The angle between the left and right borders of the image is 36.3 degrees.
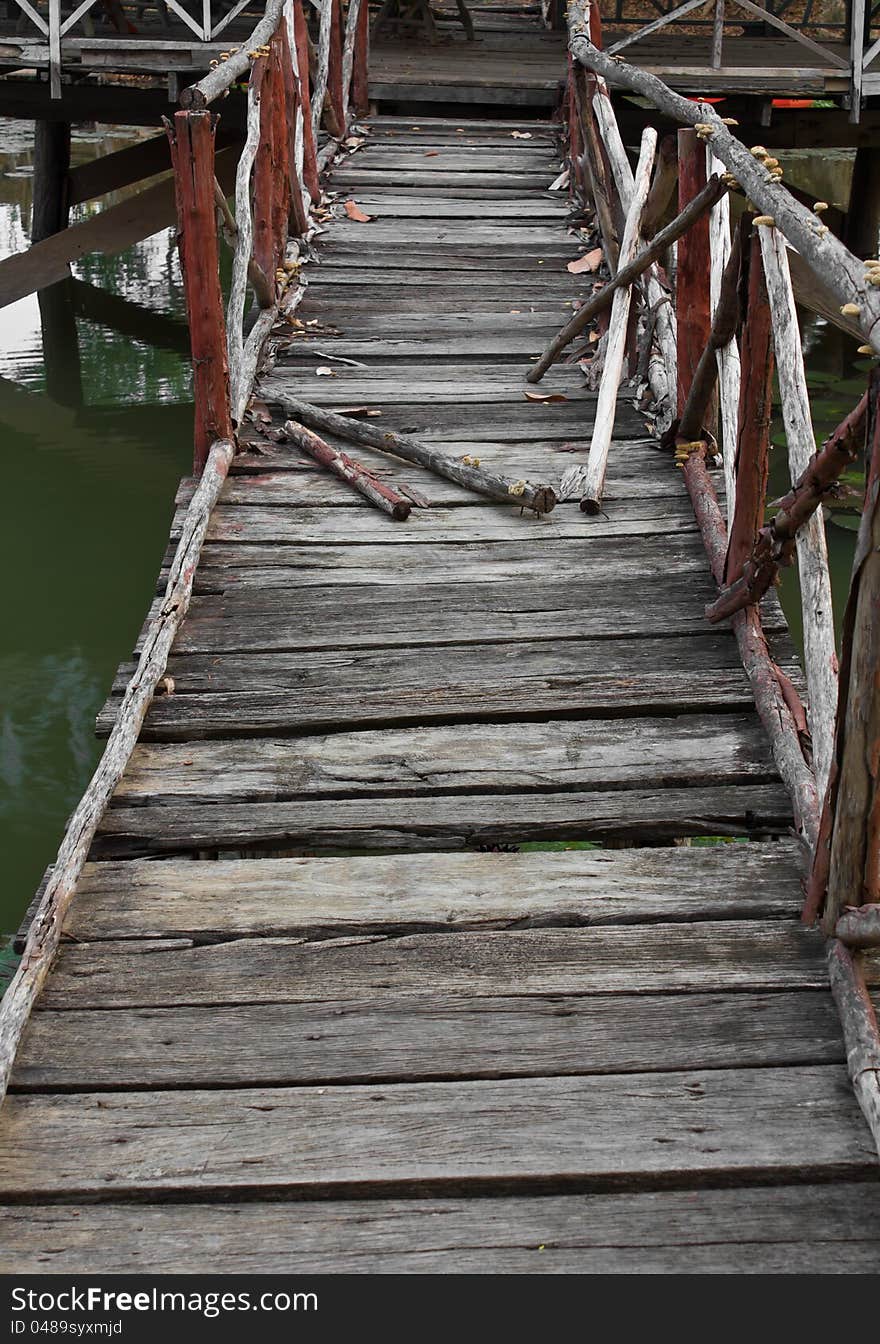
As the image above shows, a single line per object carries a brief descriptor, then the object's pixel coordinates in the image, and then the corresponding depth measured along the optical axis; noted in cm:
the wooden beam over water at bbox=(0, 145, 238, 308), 819
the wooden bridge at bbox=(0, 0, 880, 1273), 176
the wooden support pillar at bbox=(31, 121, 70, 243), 1025
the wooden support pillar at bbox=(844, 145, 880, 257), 966
